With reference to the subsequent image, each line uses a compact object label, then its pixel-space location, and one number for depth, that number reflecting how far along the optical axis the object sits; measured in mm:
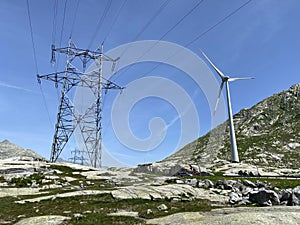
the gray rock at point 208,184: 46366
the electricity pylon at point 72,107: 72938
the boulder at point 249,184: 46975
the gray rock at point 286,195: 27416
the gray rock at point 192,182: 48656
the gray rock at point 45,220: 19844
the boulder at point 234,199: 30691
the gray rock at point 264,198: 27014
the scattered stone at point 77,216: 21594
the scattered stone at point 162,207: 25441
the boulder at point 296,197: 26116
